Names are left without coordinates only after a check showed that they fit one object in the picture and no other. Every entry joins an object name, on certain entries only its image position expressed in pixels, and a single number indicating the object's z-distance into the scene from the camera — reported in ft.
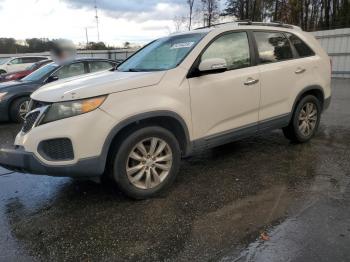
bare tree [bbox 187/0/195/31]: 87.56
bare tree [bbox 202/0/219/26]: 89.45
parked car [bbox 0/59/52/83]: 43.62
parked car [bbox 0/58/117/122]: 28.27
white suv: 11.50
